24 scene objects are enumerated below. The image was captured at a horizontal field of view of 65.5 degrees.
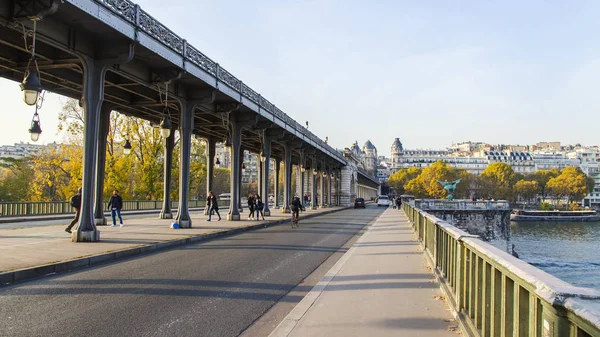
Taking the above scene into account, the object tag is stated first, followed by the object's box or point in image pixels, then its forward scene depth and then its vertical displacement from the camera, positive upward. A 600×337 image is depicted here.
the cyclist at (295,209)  25.16 -1.23
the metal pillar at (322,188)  62.88 -0.19
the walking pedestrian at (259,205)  30.06 -1.26
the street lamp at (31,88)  11.45 +2.31
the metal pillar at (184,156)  21.81 +1.35
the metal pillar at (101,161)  21.62 +1.02
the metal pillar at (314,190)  55.03 -0.42
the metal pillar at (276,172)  53.22 +1.78
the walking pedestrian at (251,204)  29.84 -1.20
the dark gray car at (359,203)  69.94 -2.38
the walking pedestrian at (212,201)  27.58 -1.01
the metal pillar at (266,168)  35.56 +1.35
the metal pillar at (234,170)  28.66 +0.92
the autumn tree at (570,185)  123.81 +1.54
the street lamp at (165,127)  18.84 +2.31
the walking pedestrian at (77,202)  16.62 -0.69
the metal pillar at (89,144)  14.84 +1.26
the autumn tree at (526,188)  131.25 +0.58
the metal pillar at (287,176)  41.38 +0.92
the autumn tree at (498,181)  130.91 +2.35
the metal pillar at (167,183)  28.50 +0.07
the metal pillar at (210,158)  34.13 +2.01
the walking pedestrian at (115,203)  21.12 -0.89
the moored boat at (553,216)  93.16 -5.15
